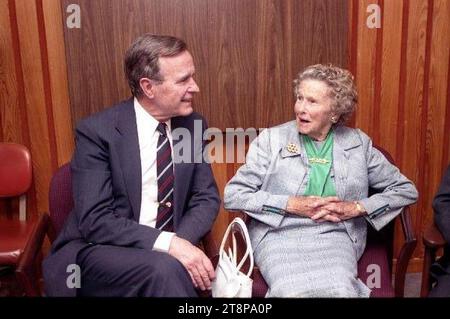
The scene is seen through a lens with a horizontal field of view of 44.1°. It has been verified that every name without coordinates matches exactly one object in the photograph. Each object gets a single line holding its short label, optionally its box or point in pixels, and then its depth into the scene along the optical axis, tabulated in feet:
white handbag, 7.66
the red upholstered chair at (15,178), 9.87
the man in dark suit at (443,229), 8.02
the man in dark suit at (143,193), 7.66
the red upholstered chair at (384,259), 8.25
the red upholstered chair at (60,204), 8.65
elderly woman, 8.54
